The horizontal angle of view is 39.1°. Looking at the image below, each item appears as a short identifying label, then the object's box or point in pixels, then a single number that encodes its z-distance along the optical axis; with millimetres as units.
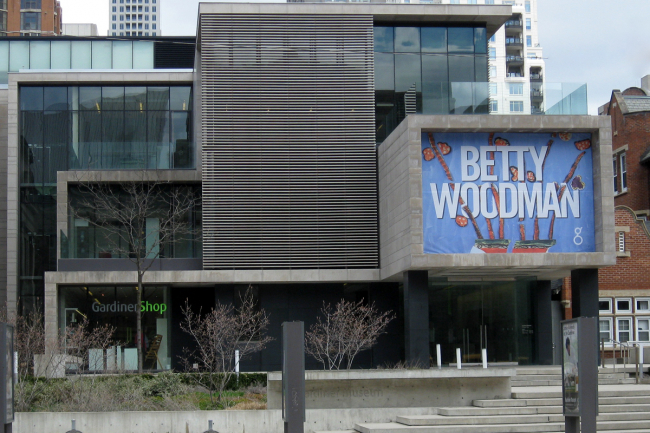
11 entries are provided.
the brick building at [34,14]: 124875
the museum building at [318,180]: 33438
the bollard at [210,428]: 23238
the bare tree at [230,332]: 32000
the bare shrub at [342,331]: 33031
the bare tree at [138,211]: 39000
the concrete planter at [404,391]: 27844
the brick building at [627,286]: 41406
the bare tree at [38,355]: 27680
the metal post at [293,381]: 18641
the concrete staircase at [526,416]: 25062
